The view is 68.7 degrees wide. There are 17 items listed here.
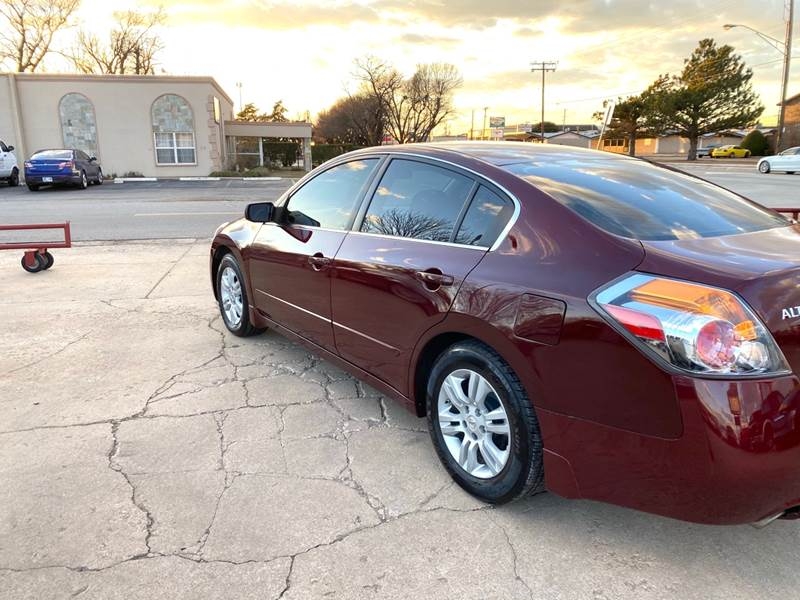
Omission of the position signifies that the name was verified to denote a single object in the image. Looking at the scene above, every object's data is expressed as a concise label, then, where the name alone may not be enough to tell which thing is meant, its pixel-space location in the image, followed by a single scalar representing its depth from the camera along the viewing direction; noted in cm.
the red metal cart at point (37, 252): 745
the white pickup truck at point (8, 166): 2381
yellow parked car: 6019
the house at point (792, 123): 5025
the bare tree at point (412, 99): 5537
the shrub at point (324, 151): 4462
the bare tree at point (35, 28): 4069
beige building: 2823
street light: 3834
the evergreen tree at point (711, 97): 5544
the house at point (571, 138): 7983
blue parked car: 2164
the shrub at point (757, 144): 5928
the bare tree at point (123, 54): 4975
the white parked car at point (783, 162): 3122
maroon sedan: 191
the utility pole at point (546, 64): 6962
